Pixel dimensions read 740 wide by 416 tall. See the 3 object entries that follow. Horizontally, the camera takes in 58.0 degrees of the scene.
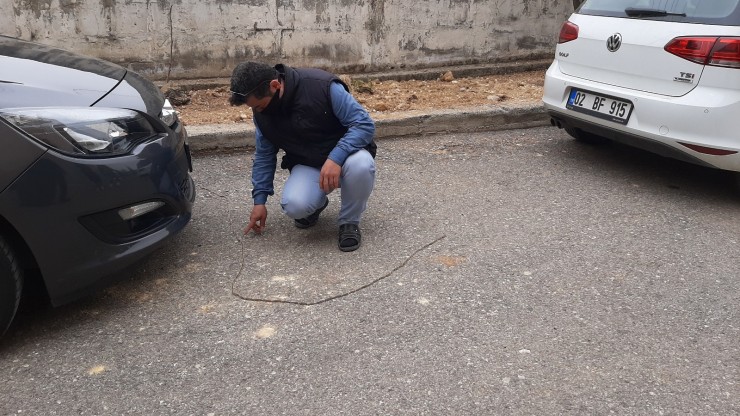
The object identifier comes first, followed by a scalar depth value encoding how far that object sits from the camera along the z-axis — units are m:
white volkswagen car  3.98
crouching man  3.36
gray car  2.62
